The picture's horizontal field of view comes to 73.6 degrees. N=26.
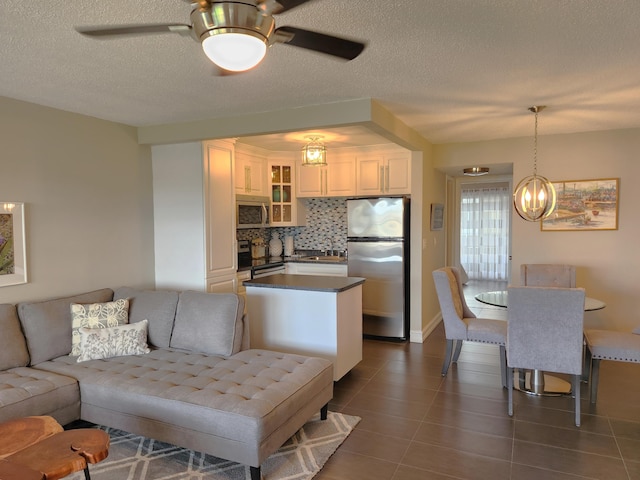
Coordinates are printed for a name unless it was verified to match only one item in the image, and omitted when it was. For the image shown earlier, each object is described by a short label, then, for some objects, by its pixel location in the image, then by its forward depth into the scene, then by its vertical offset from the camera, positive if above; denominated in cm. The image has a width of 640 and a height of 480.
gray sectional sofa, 230 -96
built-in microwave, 503 +17
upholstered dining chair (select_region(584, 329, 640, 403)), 304 -91
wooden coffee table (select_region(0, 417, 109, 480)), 168 -95
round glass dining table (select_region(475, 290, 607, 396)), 344 -134
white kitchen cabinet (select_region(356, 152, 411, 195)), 514 +62
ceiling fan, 142 +69
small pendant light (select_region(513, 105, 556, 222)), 390 +22
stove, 502 -48
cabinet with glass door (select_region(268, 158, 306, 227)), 572 +41
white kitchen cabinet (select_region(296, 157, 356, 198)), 550 +60
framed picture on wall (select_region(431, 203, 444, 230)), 537 +10
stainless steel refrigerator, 491 -42
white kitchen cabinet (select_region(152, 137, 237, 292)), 417 +10
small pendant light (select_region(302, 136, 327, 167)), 414 +67
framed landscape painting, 447 +18
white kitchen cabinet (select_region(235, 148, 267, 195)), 508 +64
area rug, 236 -138
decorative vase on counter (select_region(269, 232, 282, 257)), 609 -32
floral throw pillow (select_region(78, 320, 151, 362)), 309 -86
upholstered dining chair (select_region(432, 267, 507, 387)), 359 -88
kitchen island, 347 -78
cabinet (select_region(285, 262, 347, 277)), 531 -56
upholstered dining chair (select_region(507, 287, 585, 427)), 289 -75
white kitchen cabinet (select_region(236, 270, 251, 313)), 465 -61
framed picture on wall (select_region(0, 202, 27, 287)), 316 -14
